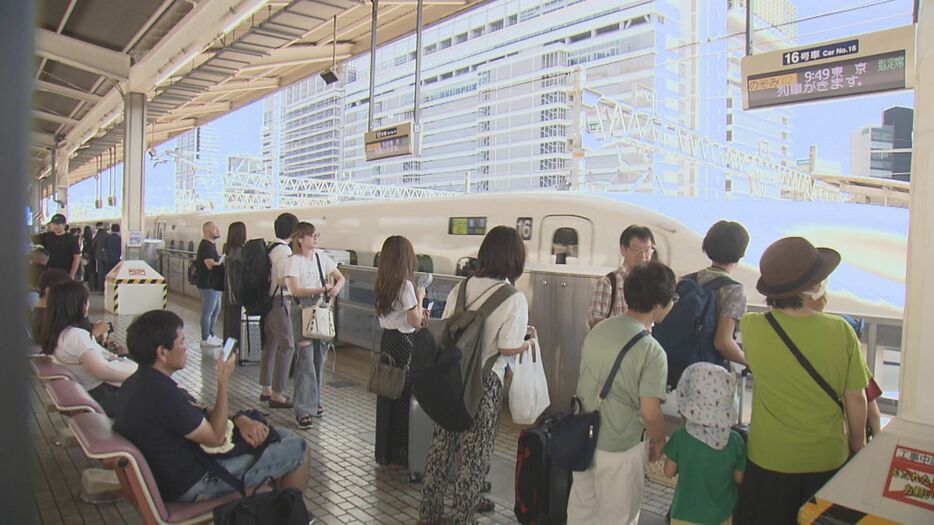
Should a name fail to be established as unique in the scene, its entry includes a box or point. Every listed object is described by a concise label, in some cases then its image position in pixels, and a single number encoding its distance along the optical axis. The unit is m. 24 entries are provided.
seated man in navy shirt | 2.87
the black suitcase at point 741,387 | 3.26
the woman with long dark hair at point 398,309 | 4.37
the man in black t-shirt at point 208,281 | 8.85
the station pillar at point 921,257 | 2.17
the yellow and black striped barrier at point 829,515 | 2.00
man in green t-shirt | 2.69
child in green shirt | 2.55
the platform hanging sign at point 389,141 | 11.80
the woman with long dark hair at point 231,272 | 7.26
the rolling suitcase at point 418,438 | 4.27
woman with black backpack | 3.37
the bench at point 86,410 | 3.47
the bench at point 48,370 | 4.00
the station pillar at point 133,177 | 13.33
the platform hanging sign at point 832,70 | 6.62
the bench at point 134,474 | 2.64
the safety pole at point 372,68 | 10.22
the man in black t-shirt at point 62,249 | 10.17
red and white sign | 1.98
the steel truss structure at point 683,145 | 16.62
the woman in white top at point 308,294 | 5.48
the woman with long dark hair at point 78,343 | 4.21
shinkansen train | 7.05
